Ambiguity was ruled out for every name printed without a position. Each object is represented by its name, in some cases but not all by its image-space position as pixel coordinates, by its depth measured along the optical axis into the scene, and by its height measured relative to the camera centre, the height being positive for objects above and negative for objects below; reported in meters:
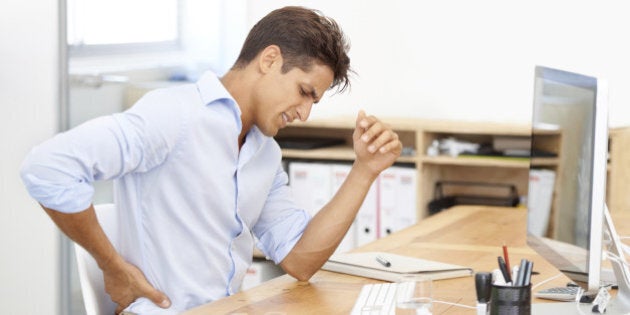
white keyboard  2.57 -0.39
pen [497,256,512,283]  2.48 -0.30
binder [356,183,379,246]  5.01 -0.46
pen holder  2.41 -0.34
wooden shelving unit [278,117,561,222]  4.82 -0.19
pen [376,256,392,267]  3.02 -0.37
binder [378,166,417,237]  4.96 -0.37
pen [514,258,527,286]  2.43 -0.30
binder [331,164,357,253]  5.03 -0.32
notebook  2.96 -0.37
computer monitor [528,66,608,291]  2.37 -0.13
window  4.55 +0.33
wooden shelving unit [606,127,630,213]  4.41 -0.21
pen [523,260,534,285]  2.43 -0.30
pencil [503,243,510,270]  2.50 -0.28
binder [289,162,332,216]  5.08 -0.32
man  2.69 -0.13
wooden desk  2.69 -0.38
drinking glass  2.52 -0.36
